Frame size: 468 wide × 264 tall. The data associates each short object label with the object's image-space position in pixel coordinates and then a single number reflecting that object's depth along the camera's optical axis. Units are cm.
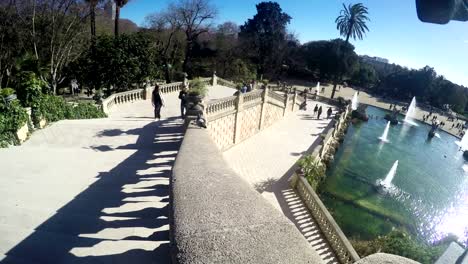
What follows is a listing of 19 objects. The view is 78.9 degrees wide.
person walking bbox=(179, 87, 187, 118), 1447
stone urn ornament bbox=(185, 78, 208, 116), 1062
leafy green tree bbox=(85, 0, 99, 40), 2396
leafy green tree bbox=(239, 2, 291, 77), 5569
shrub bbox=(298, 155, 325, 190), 1550
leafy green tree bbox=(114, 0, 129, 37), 2898
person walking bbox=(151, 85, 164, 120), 1430
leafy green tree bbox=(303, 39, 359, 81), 5522
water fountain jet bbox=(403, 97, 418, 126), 4408
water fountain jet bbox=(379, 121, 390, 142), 3177
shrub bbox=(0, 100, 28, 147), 962
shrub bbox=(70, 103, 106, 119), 1451
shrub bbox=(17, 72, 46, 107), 1120
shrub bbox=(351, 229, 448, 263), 995
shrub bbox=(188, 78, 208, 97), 1114
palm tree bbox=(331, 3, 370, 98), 4819
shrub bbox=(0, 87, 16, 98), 998
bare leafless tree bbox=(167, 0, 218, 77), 3738
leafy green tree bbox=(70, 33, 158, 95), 2262
